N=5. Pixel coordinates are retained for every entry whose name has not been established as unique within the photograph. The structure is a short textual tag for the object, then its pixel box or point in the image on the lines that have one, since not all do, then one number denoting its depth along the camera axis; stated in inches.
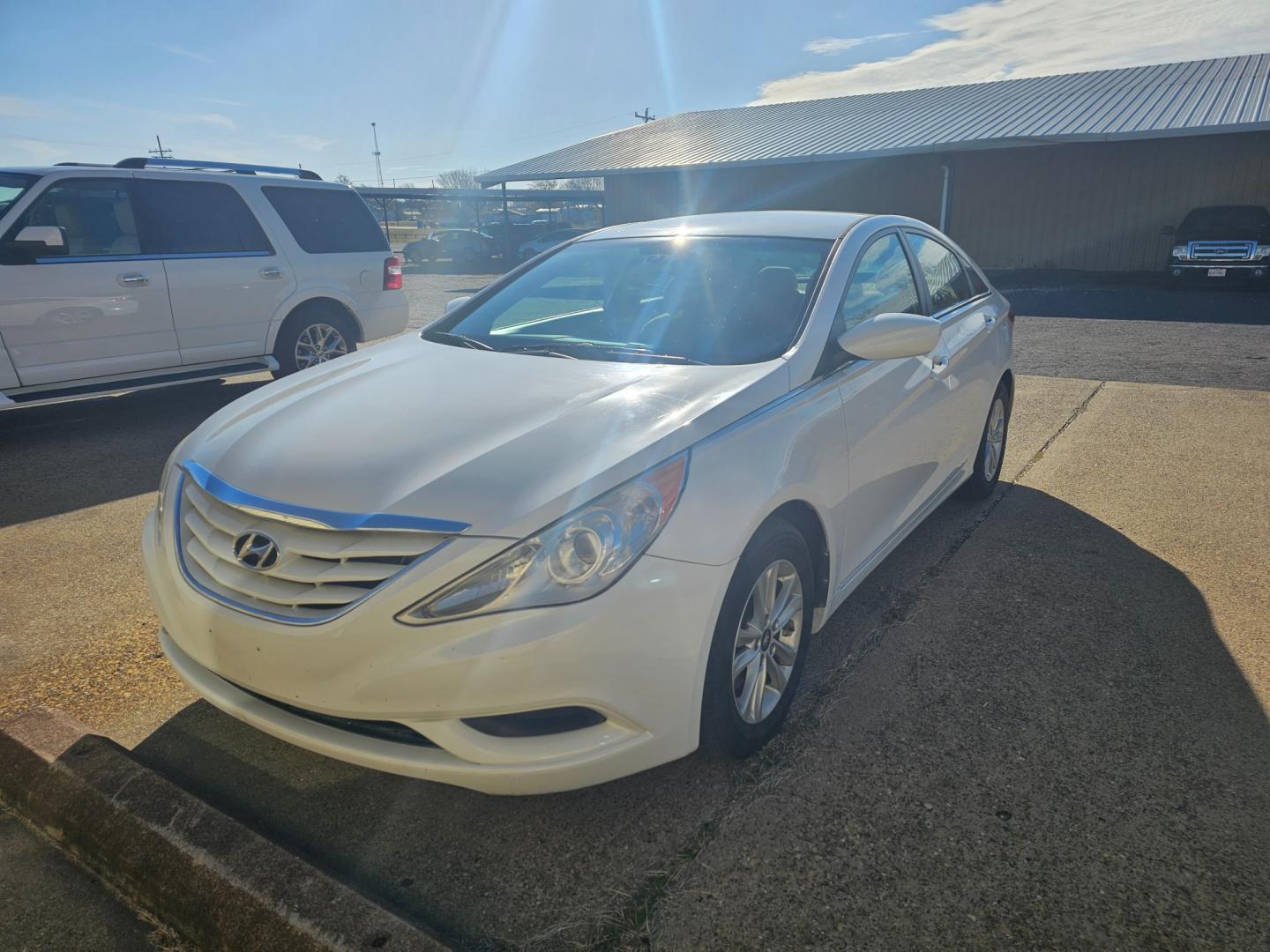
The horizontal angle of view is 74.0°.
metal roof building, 718.5
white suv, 236.2
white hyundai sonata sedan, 78.2
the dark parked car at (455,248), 1253.1
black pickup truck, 609.9
